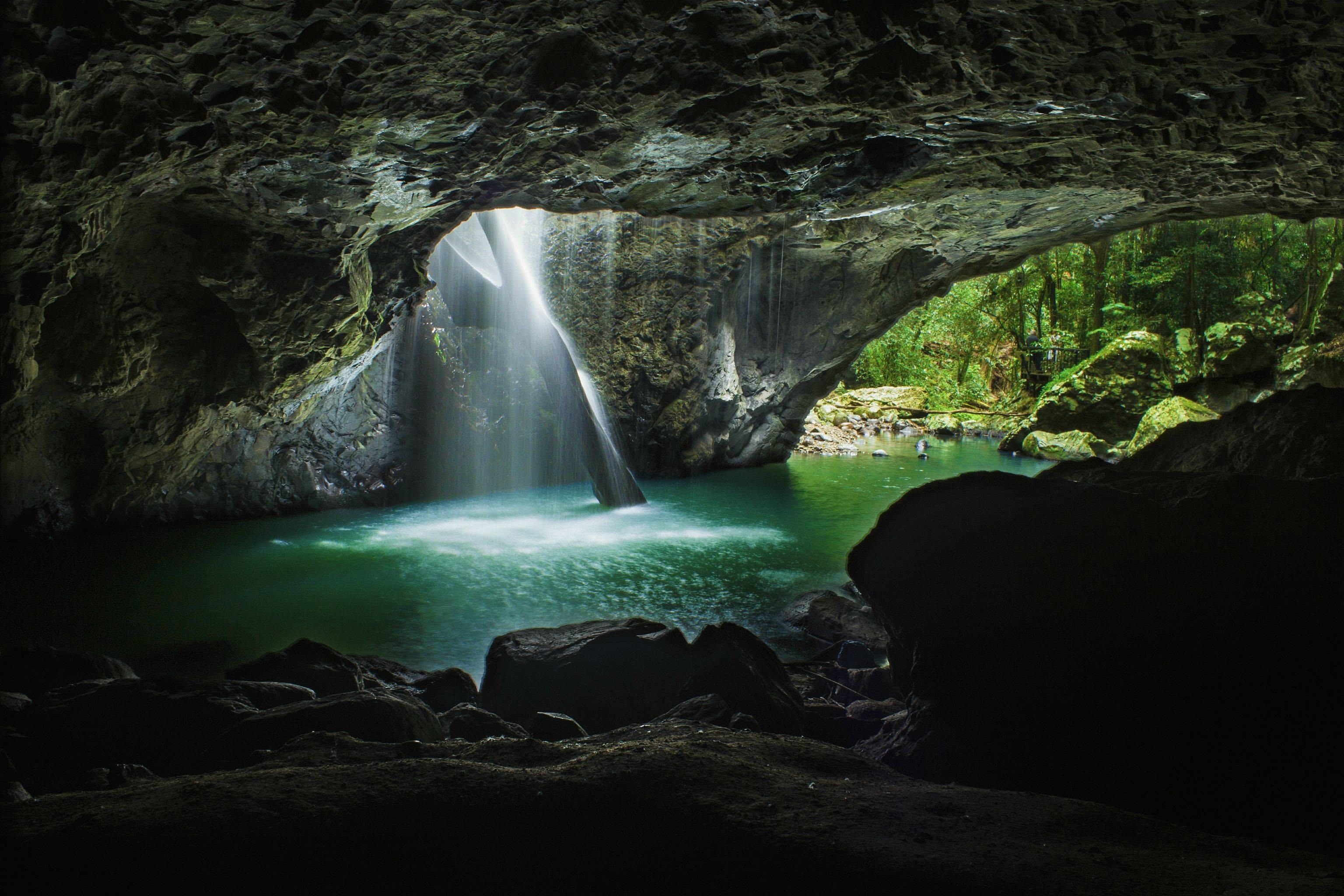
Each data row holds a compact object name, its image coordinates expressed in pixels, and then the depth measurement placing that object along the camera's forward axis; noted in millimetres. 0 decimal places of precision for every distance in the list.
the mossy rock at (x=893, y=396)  27344
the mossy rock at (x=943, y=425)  24375
